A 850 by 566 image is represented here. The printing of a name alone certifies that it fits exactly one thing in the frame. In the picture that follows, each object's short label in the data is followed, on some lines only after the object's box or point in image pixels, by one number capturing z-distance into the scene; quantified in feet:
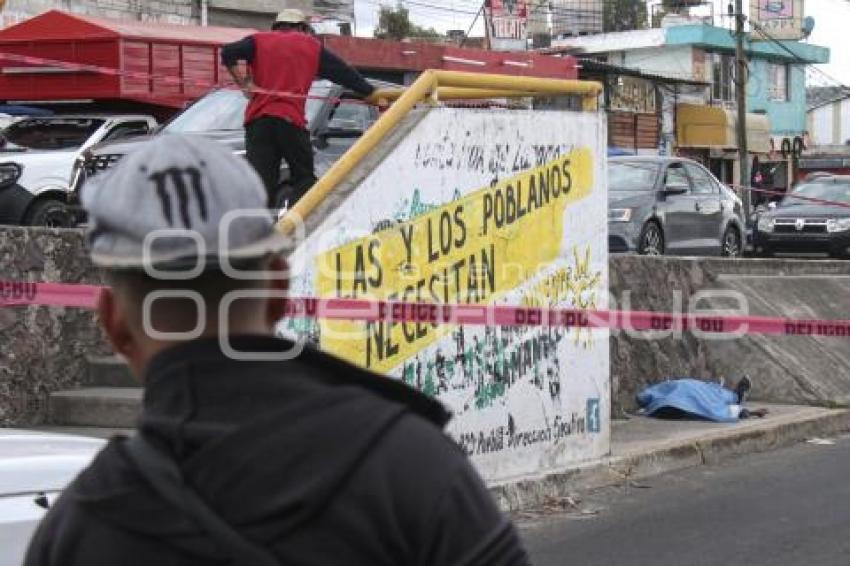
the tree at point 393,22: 186.80
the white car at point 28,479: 10.35
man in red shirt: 31.76
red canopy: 64.18
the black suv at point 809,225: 73.41
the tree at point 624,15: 247.29
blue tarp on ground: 35.55
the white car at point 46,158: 40.04
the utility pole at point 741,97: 129.29
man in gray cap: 5.48
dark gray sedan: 56.65
